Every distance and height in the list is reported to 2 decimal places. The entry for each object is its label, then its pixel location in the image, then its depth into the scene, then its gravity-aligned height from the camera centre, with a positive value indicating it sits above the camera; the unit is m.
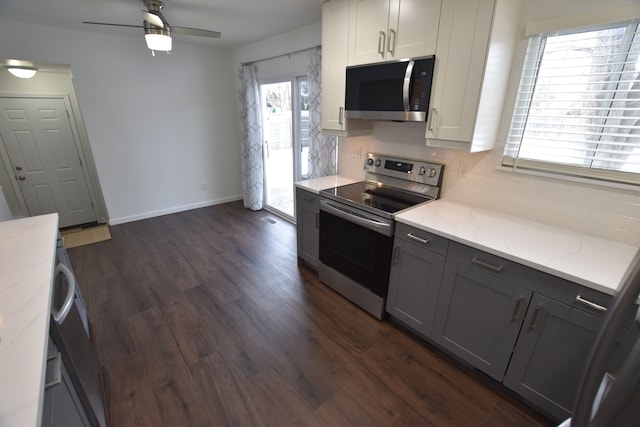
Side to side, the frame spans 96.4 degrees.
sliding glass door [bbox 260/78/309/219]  3.81 -0.38
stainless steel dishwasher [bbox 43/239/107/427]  1.03 -0.95
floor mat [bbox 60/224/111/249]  3.67 -1.62
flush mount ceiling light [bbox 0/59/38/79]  3.00 +0.41
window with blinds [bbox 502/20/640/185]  1.54 +0.06
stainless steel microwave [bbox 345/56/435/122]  1.95 +0.16
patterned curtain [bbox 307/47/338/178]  3.09 -0.28
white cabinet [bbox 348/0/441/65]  1.85 +0.56
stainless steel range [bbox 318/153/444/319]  2.16 -0.81
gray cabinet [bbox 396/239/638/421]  1.39 -1.08
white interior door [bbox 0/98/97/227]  3.65 -0.62
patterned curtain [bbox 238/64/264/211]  4.20 -0.42
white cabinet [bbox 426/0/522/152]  1.65 +0.26
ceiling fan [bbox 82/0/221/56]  2.28 +0.65
